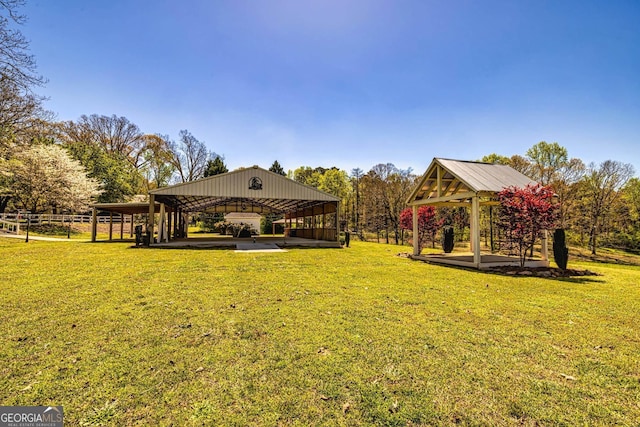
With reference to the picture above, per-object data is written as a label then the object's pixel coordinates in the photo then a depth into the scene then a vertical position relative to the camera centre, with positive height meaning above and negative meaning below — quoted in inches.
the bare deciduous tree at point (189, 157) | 1574.8 +391.8
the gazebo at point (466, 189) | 394.9 +64.7
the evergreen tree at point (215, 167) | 1510.8 +322.0
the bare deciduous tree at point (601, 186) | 1030.4 +166.2
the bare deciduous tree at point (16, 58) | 366.5 +229.2
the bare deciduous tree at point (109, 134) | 1402.6 +477.2
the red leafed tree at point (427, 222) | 591.6 +13.6
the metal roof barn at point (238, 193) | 627.5 +77.3
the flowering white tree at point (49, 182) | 962.7 +150.9
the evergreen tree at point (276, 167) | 1882.4 +400.6
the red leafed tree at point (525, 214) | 347.9 +20.6
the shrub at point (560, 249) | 365.1 -25.2
